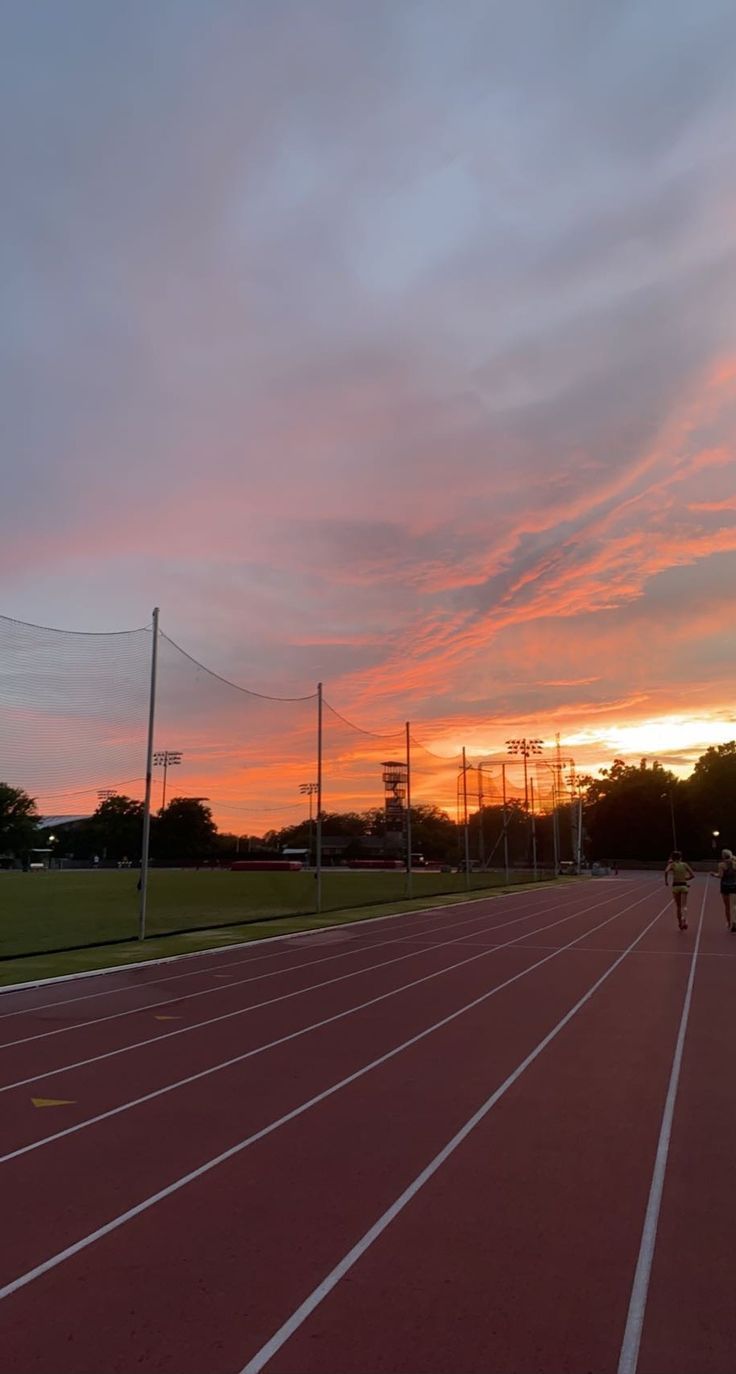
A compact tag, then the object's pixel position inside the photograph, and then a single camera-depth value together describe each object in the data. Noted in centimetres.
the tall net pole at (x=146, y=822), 1712
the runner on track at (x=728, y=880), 1858
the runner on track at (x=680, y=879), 1889
